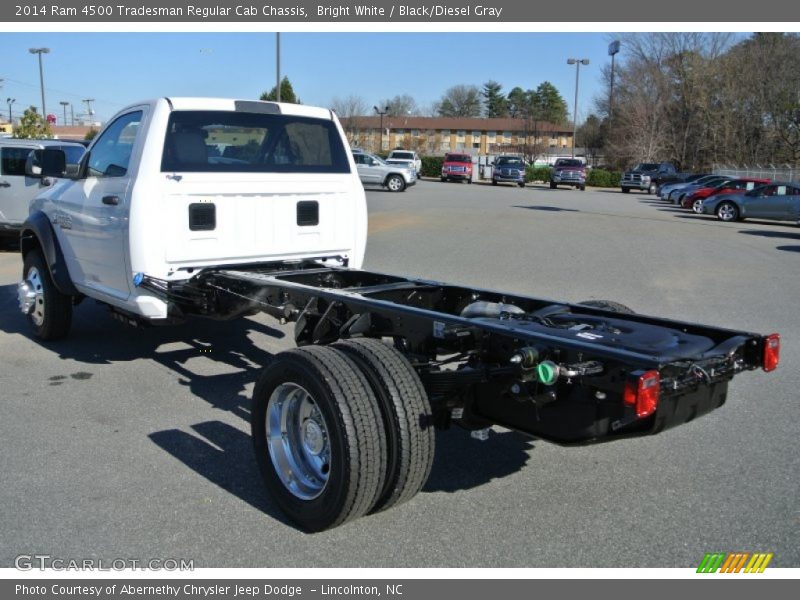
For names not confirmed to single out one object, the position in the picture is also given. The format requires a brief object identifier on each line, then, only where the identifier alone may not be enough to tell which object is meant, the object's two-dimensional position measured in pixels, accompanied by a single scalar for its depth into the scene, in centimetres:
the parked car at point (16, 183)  1355
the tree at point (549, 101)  12403
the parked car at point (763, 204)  2539
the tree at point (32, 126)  4612
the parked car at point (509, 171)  4975
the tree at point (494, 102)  13200
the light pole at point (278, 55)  2816
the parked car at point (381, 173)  3794
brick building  8794
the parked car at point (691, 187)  3353
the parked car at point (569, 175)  5006
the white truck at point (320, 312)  352
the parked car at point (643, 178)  4800
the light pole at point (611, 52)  6962
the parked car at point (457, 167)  5225
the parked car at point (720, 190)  2808
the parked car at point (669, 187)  3831
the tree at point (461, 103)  13138
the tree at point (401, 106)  11219
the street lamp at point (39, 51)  5894
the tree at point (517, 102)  13100
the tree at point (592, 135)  7875
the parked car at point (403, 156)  4893
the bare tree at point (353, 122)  8331
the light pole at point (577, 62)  7106
